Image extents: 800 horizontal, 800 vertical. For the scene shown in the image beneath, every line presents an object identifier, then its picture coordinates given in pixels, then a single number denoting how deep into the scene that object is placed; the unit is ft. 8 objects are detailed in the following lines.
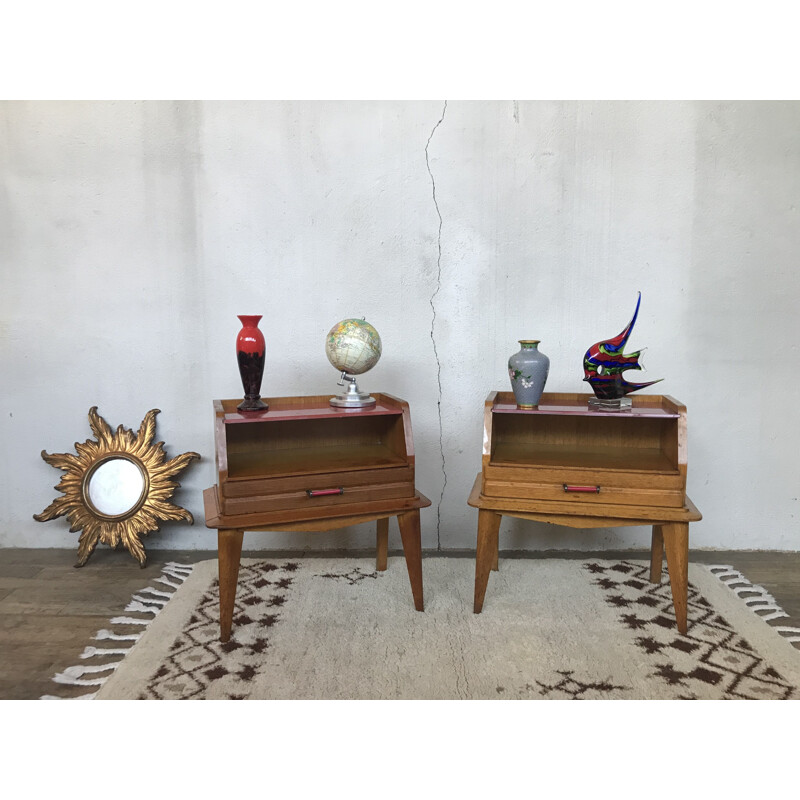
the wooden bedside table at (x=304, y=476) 8.55
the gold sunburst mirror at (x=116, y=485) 11.55
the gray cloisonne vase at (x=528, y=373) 9.37
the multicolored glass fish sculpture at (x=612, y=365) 9.28
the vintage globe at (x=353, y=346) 9.29
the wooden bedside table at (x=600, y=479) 8.72
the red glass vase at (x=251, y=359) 9.10
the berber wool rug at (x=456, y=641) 7.53
